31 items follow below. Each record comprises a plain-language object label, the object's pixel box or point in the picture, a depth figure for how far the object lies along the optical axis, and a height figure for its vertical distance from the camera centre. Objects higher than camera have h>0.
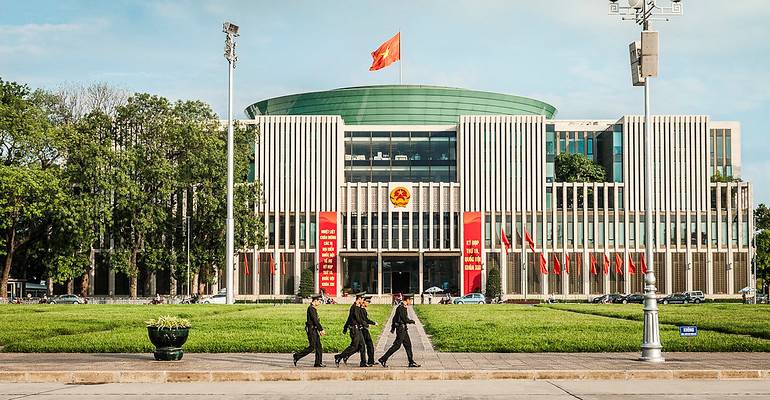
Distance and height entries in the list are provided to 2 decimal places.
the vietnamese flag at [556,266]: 104.44 -4.63
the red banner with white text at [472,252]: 104.19 -3.10
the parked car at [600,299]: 94.65 -7.43
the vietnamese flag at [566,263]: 104.88 -4.34
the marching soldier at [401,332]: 22.52 -2.51
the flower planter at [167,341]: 24.02 -2.86
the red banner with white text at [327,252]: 104.12 -3.02
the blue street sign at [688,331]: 24.62 -2.75
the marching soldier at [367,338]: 22.81 -2.67
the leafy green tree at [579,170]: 111.94 +6.05
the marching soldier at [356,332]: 22.66 -2.51
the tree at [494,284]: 98.81 -6.20
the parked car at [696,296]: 92.12 -7.09
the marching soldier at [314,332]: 22.75 -2.51
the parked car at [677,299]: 90.75 -7.15
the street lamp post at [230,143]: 65.12 +5.31
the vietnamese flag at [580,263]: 105.35 -4.37
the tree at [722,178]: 120.59 +5.41
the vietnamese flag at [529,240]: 100.16 -1.81
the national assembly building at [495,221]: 104.88 +0.21
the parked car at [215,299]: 85.97 -6.60
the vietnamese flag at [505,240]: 102.56 -1.81
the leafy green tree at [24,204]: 68.75 +1.59
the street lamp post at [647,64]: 25.30 +4.20
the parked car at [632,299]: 90.12 -7.11
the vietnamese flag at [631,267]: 103.81 -4.77
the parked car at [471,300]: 92.12 -7.21
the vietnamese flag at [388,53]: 96.19 +16.67
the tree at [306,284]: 100.02 -6.14
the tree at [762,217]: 132.12 +0.56
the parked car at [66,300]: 84.00 -6.42
